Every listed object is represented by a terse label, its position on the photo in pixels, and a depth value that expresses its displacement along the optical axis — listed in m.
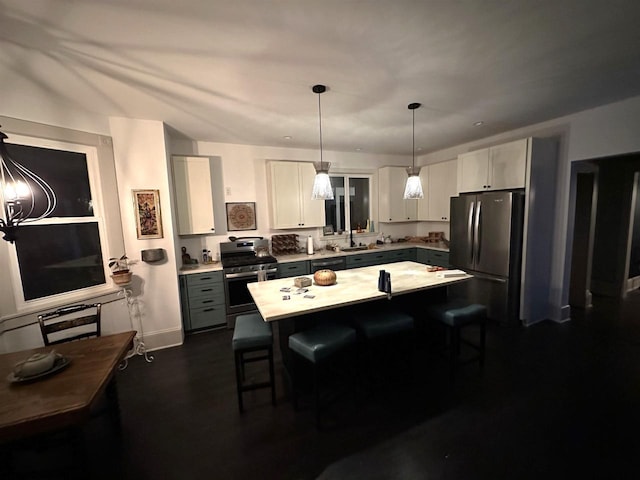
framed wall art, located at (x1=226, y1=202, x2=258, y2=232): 4.14
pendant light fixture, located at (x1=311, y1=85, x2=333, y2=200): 2.39
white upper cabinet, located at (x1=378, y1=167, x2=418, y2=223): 4.98
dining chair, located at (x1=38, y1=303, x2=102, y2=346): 1.91
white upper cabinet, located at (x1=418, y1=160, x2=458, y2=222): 4.54
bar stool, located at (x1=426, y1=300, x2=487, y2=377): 2.34
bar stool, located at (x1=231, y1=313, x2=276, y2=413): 2.05
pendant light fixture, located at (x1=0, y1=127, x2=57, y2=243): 1.58
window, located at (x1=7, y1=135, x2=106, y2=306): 2.31
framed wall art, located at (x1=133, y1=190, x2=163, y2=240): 2.97
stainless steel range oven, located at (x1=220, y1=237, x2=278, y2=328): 3.59
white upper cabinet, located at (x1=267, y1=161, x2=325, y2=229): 4.14
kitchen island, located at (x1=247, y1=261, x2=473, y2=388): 1.96
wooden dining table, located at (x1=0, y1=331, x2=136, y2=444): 1.13
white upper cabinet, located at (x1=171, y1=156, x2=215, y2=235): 3.57
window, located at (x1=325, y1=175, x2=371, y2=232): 4.93
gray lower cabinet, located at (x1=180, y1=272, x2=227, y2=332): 3.42
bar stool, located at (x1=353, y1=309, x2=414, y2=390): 2.20
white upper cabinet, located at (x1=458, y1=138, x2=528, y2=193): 3.26
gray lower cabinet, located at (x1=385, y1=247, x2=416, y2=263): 4.81
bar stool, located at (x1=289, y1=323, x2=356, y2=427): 1.86
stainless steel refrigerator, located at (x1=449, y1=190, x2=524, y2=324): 3.27
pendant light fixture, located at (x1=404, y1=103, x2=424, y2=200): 2.64
